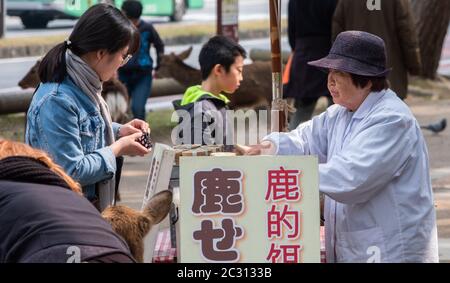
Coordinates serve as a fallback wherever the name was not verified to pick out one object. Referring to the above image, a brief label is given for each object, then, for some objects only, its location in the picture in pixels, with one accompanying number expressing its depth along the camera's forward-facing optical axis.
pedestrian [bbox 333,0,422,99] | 13.83
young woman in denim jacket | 6.67
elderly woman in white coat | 6.14
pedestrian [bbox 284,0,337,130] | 14.92
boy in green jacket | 7.96
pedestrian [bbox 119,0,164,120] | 17.41
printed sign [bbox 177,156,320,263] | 5.93
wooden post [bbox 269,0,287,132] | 8.25
